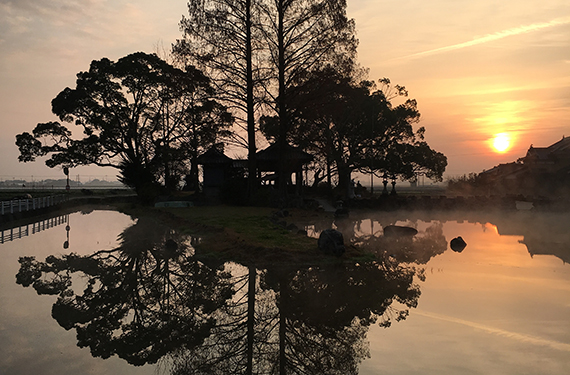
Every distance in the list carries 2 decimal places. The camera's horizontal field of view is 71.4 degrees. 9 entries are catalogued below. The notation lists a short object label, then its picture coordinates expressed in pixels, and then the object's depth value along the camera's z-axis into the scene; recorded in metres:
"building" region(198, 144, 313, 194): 32.57
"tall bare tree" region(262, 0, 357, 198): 26.47
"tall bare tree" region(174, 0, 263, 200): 27.30
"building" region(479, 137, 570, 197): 43.91
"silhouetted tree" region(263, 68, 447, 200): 41.41
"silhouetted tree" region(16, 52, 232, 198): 40.41
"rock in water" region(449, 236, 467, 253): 15.31
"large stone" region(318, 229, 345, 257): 12.52
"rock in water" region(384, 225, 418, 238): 18.81
